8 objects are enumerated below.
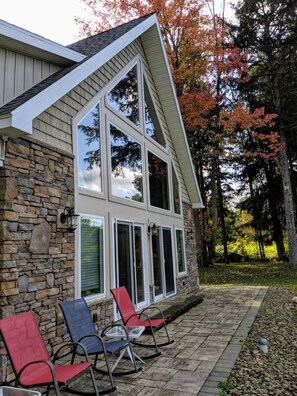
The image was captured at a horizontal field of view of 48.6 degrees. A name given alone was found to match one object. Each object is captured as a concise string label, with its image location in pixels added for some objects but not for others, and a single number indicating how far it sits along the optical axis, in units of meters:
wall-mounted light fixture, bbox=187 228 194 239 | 11.37
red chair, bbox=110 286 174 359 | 4.79
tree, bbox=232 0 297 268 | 15.98
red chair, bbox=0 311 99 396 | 2.79
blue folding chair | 3.81
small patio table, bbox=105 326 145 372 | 4.08
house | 4.25
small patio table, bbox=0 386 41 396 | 2.39
